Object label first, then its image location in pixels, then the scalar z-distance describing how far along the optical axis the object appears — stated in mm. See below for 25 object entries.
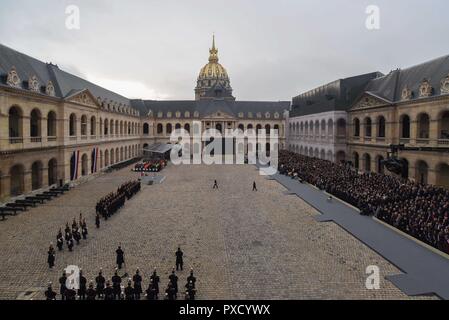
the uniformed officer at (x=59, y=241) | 17417
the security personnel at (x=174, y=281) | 12430
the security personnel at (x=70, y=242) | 17438
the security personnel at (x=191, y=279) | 12540
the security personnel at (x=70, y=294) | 11750
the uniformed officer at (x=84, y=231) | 19194
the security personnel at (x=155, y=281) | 12328
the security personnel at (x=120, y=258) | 15172
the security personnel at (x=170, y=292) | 12031
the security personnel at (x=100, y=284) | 12242
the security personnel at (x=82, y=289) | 12250
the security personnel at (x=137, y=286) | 12234
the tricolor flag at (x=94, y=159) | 44525
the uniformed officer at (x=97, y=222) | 21288
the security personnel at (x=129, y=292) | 11812
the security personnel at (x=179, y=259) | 15133
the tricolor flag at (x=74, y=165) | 37781
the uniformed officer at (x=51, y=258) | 15234
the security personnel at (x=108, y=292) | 12074
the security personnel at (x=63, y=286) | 12262
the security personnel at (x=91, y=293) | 11923
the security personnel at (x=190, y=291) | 12156
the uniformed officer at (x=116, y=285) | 12281
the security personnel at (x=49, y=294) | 11498
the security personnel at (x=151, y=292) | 11953
